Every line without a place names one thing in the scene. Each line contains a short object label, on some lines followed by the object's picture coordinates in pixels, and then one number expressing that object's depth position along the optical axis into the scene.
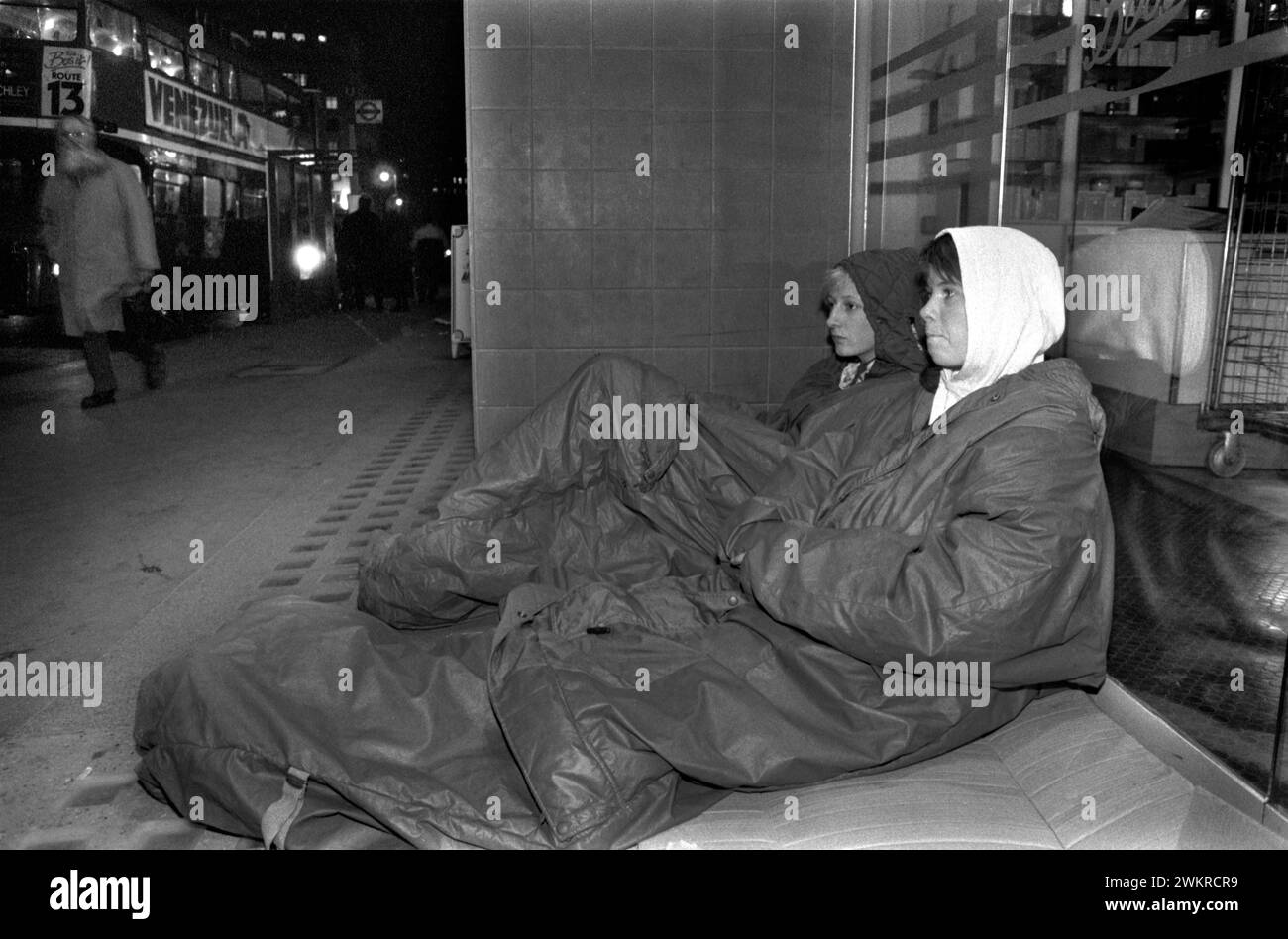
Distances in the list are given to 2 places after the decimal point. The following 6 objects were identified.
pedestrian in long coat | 7.42
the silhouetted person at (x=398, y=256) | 17.56
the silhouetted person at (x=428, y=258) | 19.11
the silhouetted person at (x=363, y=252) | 16.83
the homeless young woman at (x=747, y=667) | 1.86
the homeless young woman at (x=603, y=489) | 2.62
